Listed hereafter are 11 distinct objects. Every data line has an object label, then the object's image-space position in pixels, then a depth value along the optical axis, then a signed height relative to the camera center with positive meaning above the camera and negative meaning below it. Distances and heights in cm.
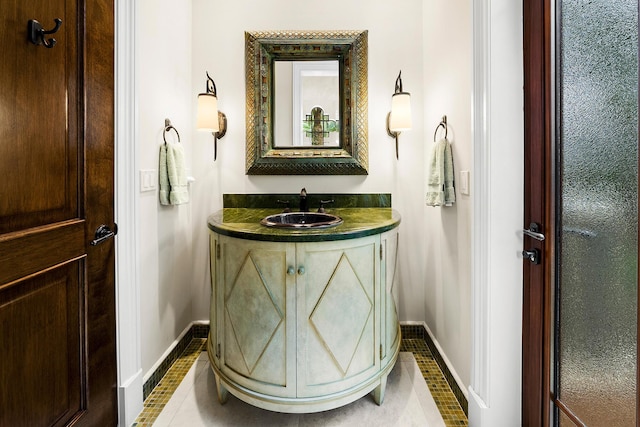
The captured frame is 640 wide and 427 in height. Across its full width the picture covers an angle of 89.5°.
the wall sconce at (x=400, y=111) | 199 +61
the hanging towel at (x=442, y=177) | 169 +18
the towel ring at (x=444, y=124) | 179 +48
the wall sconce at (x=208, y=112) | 197 +61
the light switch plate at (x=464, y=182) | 152 +13
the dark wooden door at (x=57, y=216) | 92 -1
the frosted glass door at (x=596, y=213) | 85 -1
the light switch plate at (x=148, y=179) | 159 +17
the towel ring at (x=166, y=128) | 180 +48
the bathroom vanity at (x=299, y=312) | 138 -45
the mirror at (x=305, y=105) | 214 +71
